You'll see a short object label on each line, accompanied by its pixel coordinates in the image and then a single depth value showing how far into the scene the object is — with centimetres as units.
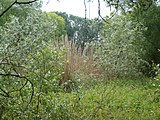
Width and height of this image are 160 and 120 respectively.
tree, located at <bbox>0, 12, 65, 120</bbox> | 329
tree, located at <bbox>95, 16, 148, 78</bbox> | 1055
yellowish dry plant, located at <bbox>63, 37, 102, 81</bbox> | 955
